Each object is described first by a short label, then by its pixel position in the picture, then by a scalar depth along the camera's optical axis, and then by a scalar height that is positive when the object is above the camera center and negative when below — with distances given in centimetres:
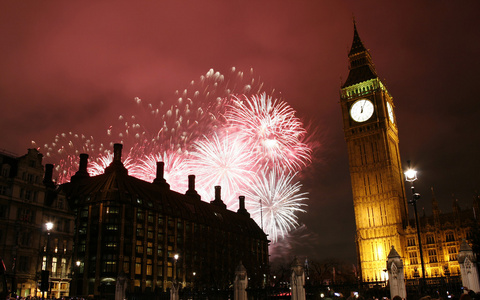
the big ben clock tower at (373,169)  9638 +2536
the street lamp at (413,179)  2791 +617
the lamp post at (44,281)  2704 +36
